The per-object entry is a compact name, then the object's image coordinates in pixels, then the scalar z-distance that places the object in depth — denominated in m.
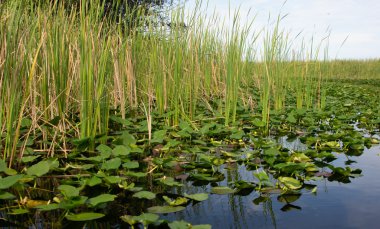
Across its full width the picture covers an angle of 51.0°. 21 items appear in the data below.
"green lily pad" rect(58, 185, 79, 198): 1.49
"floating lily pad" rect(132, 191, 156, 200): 1.54
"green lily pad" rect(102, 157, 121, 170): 1.86
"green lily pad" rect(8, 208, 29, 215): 1.47
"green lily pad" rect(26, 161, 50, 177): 1.73
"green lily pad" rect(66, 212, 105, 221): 1.37
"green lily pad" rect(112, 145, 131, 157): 2.07
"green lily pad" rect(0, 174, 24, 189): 1.53
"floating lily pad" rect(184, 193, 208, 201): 1.57
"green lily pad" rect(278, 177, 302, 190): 1.79
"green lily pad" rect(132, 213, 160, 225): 1.29
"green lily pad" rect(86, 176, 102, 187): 1.65
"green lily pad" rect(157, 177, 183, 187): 1.75
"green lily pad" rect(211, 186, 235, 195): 1.74
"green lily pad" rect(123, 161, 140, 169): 1.91
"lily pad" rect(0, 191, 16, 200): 1.52
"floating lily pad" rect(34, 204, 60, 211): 1.43
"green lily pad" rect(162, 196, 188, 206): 1.54
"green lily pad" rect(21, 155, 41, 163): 1.99
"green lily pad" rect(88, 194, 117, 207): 1.44
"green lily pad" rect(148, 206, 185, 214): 1.48
